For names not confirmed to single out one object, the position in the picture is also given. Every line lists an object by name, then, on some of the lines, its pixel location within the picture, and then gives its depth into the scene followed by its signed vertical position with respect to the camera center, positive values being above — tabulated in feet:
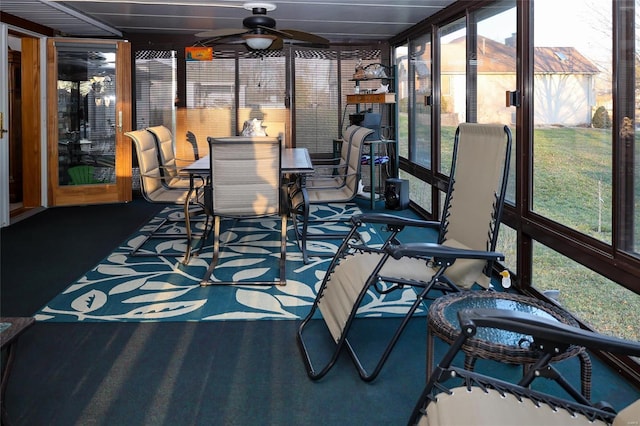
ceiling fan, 16.34 +4.19
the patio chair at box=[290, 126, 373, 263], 16.35 -0.34
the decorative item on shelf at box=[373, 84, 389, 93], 25.30 +3.93
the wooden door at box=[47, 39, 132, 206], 24.66 +2.64
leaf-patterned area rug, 11.85 -2.51
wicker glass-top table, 6.22 -1.79
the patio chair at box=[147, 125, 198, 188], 18.92 +0.81
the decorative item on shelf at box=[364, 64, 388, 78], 25.84 +4.80
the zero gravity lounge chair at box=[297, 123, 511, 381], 8.78 -1.11
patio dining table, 16.02 +0.29
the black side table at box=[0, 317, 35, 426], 6.58 -1.72
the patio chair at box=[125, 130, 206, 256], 16.66 -0.26
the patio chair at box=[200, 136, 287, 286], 13.94 -0.03
